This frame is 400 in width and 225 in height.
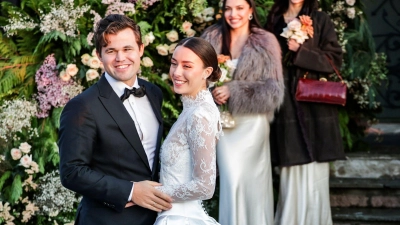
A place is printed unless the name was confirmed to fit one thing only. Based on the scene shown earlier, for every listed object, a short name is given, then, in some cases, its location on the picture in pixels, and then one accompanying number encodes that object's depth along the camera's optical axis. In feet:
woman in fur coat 20.42
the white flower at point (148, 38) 23.21
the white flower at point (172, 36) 23.50
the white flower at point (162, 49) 23.39
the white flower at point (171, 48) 23.49
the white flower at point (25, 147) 22.45
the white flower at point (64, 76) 22.91
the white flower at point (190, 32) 23.47
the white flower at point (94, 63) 22.65
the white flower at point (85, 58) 22.86
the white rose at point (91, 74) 22.61
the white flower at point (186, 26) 23.40
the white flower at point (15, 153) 22.41
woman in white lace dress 12.00
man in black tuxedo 11.64
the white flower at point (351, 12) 24.53
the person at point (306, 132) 21.31
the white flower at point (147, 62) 23.21
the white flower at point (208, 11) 23.58
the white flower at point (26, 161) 22.26
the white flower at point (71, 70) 22.85
